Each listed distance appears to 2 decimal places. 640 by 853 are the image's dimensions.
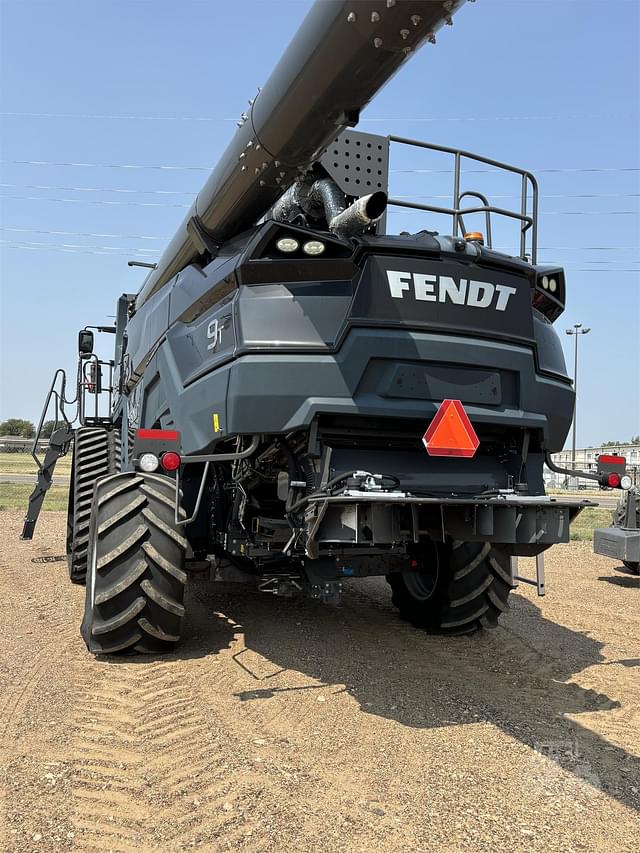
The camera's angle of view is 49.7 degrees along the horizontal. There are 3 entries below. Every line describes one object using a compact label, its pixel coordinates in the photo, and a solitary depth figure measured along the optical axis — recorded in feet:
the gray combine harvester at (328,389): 12.77
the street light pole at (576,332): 132.76
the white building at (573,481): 106.06
